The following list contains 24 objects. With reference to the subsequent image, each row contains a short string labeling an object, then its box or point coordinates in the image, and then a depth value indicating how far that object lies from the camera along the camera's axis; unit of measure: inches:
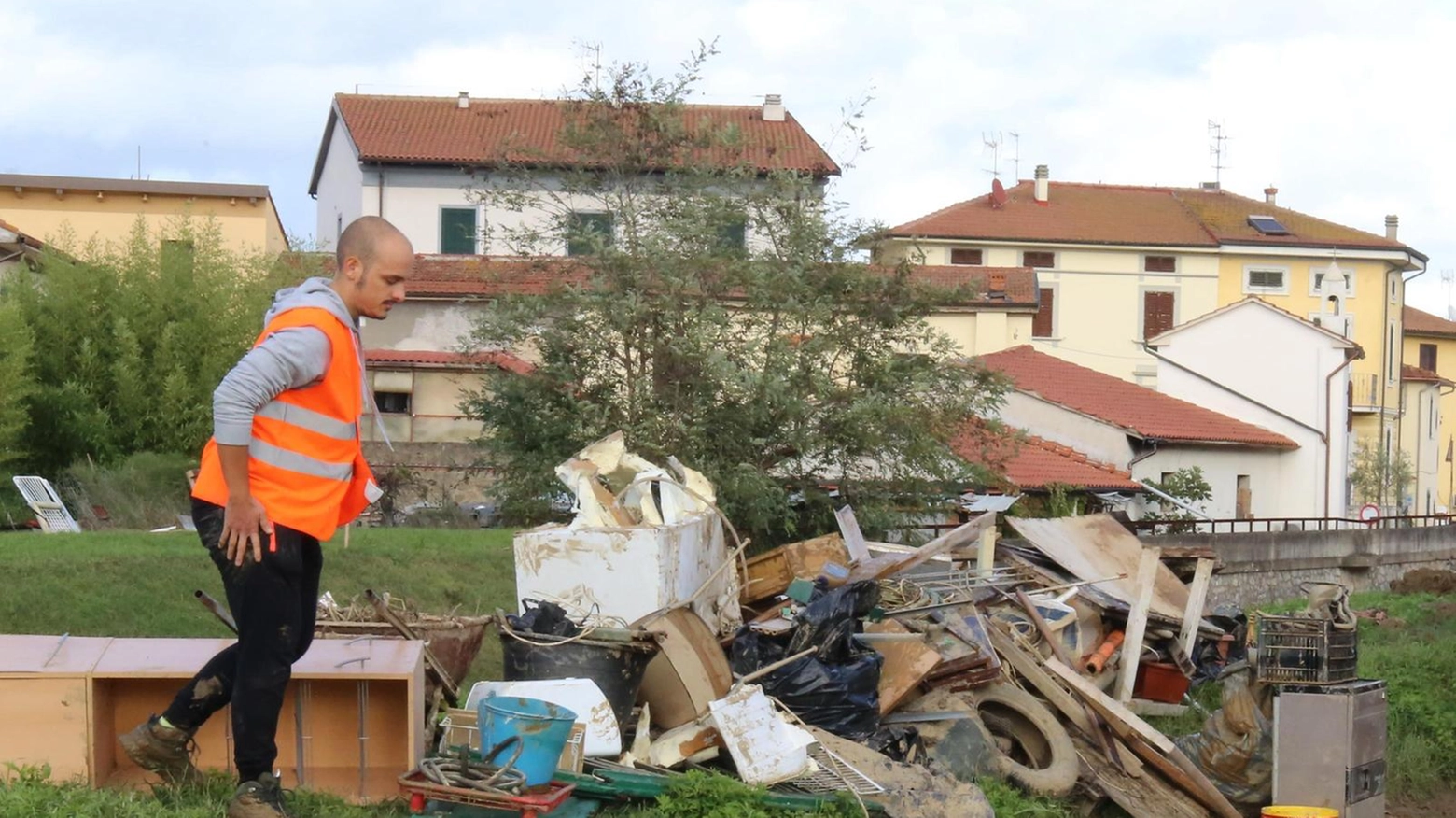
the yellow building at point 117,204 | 1838.1
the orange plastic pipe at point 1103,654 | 468.8
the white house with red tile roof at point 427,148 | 1722.4
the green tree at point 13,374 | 946.1
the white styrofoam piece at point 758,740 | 291.4
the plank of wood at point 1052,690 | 380.8
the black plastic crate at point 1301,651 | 371.9
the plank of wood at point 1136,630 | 465.4
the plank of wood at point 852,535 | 464.8
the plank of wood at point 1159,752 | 374.3
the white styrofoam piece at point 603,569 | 341.1
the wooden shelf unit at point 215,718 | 247.4
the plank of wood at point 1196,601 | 499.2
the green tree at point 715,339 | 664.4
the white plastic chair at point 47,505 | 887.1
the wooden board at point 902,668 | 347.6
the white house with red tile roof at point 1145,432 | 1513.3
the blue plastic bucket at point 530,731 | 247.6
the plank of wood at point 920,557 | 428.5
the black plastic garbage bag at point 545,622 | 303.4
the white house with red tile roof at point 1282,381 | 1801.2
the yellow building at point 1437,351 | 3105.3
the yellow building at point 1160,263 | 2330.2
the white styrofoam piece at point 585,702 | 278.7
